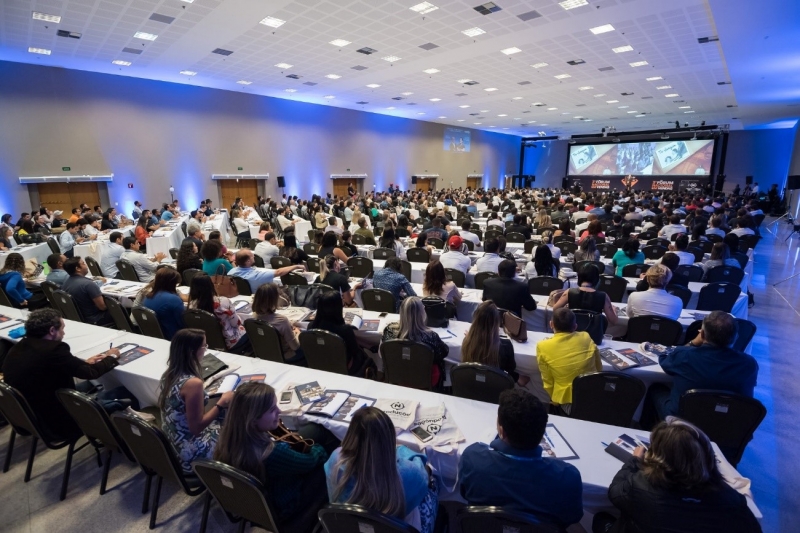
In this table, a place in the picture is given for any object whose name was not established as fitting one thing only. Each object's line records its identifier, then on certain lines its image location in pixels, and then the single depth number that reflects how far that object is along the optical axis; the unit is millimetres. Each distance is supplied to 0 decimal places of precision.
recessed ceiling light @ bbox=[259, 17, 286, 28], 8648
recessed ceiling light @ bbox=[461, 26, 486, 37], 9188
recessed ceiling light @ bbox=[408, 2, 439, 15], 7797
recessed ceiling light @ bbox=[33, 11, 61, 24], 8234
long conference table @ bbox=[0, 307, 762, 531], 2074
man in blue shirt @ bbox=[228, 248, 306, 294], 5437
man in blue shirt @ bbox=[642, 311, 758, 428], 2672
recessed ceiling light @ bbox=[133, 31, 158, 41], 9609
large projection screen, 25625
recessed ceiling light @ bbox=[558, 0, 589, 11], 7605
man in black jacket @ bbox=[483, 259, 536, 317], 4375
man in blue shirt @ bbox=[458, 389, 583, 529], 1741
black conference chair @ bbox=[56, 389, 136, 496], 2498
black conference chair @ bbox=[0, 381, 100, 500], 2648
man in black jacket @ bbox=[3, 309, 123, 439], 2762
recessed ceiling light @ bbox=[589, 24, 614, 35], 8873
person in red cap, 6445
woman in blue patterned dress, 2426
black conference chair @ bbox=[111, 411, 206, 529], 2195
